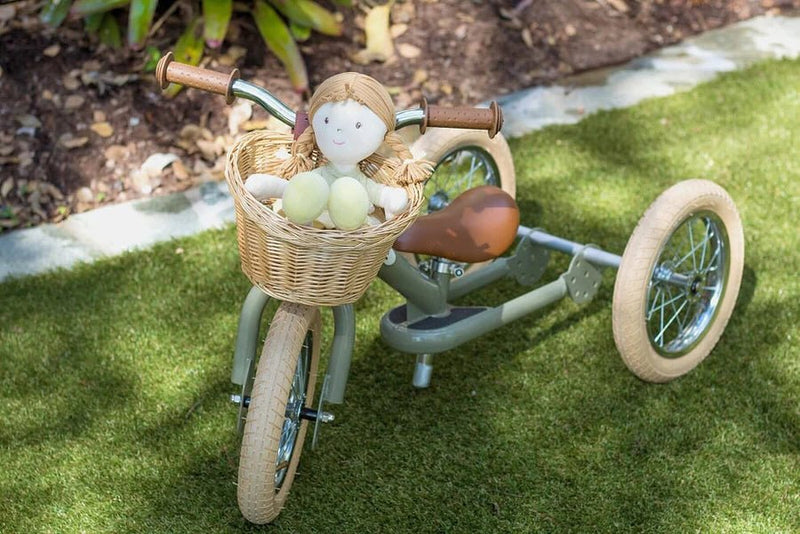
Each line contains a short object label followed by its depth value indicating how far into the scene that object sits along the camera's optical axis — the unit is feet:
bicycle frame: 8.13
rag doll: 6.68
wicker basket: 6.70
